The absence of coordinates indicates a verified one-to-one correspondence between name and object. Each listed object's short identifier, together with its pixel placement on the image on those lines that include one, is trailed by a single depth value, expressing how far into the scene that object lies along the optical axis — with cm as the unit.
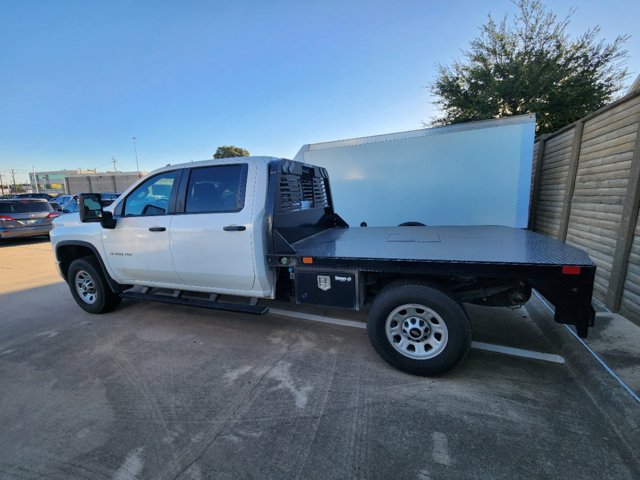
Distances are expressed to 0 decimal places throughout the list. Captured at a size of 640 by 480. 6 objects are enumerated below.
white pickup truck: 254
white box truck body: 515
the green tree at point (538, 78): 1062
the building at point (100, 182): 4831
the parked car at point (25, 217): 1091
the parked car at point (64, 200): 1827
